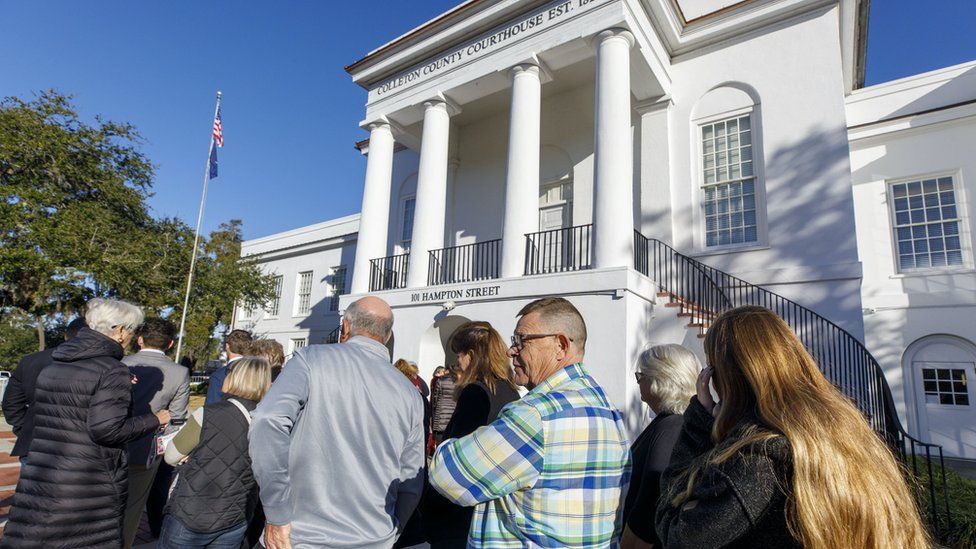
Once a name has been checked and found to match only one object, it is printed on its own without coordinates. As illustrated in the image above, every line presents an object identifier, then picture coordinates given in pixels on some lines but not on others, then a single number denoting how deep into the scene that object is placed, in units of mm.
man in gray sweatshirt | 2115
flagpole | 19125
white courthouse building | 9953
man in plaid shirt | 1688
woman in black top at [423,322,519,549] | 2980
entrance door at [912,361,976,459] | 10875
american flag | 20169
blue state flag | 21172
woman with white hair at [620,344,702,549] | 2232
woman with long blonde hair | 1341
